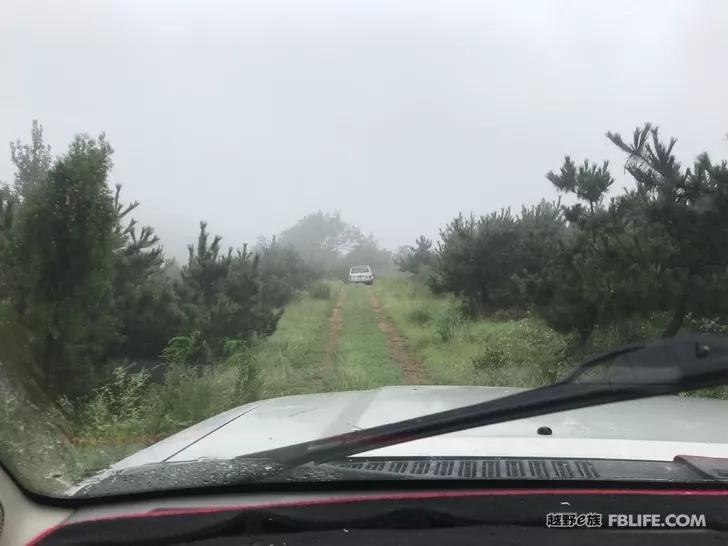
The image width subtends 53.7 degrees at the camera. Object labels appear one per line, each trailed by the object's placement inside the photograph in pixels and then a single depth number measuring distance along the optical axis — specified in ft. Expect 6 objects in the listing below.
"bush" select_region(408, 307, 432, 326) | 49.66
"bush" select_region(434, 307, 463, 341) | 41.09
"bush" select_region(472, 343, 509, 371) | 28.05
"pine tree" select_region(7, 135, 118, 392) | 19.65
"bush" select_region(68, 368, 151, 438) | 17.07
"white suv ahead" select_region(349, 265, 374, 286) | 107.65
